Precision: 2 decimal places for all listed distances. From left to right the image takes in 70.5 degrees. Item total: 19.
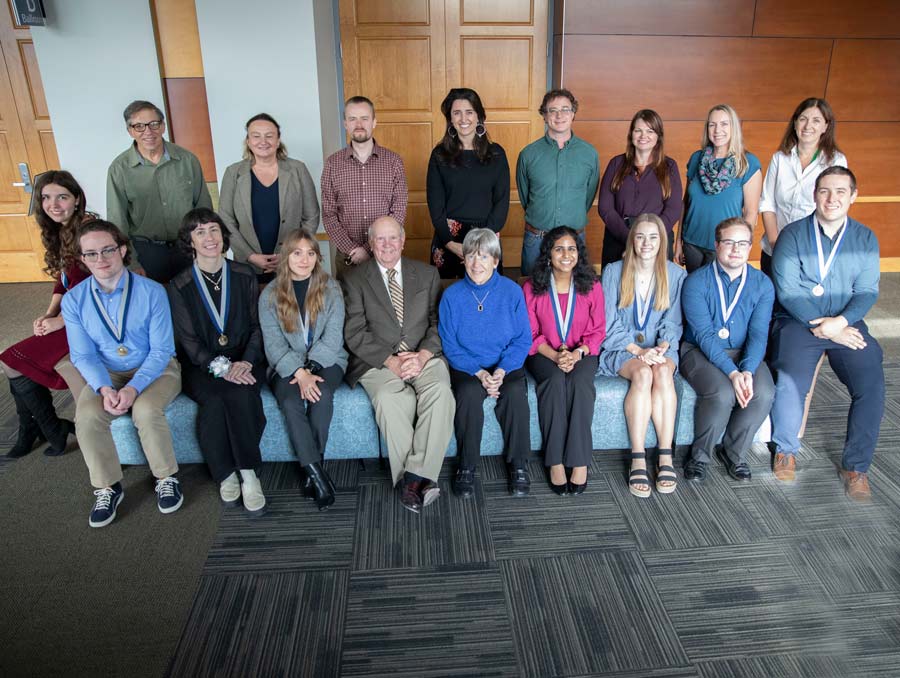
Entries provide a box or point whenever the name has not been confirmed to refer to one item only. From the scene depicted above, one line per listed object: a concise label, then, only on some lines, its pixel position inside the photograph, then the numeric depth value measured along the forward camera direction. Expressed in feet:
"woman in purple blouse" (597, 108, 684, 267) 12.42
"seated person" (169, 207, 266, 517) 10.18
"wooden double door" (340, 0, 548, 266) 18.49
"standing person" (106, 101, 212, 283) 12.25
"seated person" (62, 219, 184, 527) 9.96
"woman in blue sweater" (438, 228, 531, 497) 10.55
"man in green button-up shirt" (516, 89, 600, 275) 12.81
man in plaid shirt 12.58
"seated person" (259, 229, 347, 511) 10.34
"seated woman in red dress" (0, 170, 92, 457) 10.96
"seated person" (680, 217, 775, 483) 10.69
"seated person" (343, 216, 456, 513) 10.29
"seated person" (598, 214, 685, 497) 10.73
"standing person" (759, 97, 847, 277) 12.44
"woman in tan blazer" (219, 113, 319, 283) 12.44
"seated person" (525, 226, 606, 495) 10.53
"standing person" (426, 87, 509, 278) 12.60
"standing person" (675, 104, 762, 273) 12.33
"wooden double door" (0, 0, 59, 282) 18.92
